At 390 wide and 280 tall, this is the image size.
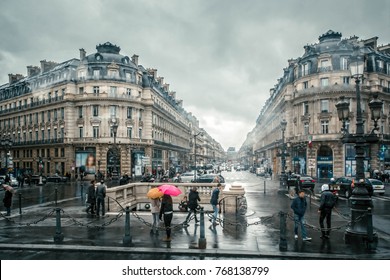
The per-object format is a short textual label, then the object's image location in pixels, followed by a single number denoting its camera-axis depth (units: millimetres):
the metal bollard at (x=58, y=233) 9405
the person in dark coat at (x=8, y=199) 14579
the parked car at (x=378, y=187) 24281
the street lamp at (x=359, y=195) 9328
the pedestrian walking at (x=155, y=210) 10898
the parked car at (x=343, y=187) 22028
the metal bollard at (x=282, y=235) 8609
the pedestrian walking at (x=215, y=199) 12805
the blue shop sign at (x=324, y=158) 44288
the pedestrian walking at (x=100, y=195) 14008
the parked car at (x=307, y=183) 26255
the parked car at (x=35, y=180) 40912
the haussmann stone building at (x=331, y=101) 42906
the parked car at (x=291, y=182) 28236
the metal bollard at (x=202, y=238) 8820
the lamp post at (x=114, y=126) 27406
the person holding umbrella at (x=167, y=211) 9711
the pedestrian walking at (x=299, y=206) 9820
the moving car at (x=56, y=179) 42125
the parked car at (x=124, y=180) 23328
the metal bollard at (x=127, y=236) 9102
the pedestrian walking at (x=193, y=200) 12395
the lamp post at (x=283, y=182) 25578
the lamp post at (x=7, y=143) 33844
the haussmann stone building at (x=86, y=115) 48281
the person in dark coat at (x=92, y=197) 14648
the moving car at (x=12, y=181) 34394
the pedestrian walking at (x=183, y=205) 15845
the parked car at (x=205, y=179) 27047
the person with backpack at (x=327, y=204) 10352
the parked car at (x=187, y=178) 34469
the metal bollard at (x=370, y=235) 8453
